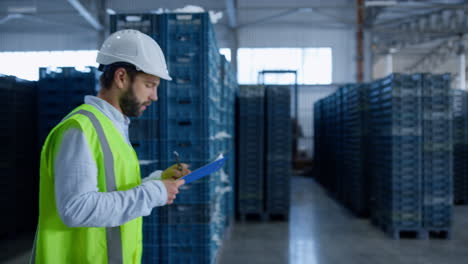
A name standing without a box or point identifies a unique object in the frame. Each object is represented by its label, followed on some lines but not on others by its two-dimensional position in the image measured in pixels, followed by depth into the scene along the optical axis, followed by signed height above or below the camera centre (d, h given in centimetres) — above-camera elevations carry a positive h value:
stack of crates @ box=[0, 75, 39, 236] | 715 -39
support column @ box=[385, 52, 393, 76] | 2075 +399
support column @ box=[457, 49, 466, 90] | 1838 +340
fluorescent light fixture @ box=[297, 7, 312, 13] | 1742 +582
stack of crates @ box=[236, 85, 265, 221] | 874 -28
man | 140 -15
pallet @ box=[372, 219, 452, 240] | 716 -187
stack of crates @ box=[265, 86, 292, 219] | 870 -33
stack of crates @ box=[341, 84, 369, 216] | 893 -33
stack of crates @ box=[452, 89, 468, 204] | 1047 -31
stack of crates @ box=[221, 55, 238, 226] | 672 +8
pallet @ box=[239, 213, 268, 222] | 870 -190
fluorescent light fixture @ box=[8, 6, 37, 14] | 1667 +556
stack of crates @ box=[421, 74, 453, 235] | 714 -44
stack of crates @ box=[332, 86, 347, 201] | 1059 -16
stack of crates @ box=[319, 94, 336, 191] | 1207 -33
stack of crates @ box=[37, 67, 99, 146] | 725 +86
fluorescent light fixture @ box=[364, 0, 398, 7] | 1460 +511
